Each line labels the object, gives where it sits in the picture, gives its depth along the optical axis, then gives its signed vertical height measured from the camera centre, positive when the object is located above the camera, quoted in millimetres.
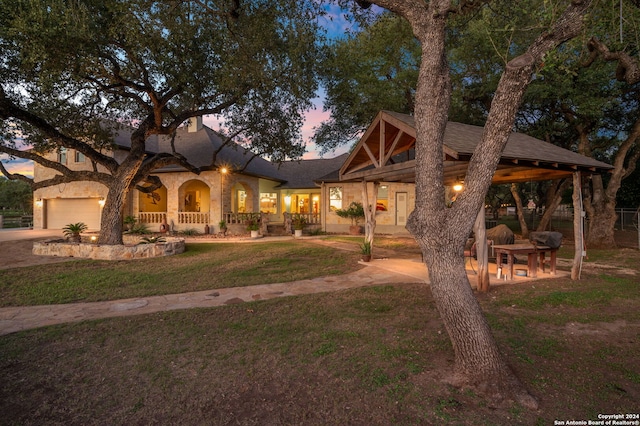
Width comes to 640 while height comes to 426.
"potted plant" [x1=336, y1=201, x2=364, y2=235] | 20156 -212
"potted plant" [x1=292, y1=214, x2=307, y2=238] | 19050 -759
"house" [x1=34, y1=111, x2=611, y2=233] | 19250 +1200
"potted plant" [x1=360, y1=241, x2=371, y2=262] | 10742 -1380
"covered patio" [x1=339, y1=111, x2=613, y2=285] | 7293 +1311
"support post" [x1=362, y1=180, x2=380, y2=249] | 10844 -80
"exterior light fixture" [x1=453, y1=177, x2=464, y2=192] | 11328 +1037
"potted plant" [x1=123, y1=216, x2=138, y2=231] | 18906 -627
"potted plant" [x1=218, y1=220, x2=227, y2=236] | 18594 -909
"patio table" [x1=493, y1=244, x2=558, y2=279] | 8148 -1145
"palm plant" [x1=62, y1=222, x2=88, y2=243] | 13062 -949
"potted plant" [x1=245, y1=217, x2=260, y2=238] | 17938 -833
